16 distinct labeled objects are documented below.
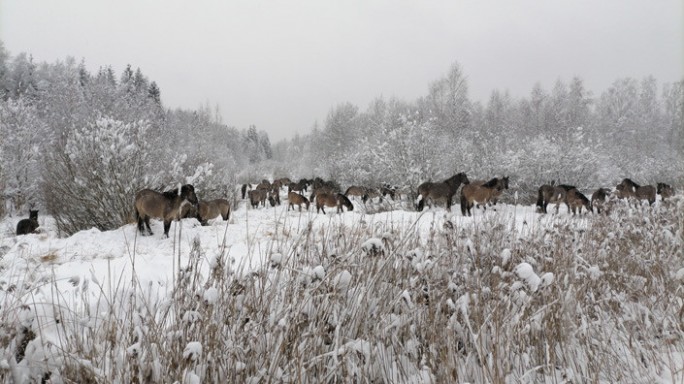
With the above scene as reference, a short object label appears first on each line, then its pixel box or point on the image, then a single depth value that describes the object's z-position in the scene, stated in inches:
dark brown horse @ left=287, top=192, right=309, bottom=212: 690.7
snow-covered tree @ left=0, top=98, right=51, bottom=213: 898.1
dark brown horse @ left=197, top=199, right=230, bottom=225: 450.3
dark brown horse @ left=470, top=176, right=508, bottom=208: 453.7
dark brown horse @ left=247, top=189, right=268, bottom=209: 872.9
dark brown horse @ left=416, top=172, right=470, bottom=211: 509.5
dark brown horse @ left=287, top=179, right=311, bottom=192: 1117.7
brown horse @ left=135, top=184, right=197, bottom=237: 327.3
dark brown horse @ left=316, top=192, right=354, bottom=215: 626.2
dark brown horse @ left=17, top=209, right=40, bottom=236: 520.1
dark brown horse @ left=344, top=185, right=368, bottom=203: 838.7
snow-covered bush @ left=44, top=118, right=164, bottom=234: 402.5
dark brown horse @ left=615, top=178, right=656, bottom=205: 540.6
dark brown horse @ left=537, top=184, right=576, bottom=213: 504.1
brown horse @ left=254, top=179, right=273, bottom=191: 986.6
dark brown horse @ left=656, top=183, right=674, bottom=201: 652.2
